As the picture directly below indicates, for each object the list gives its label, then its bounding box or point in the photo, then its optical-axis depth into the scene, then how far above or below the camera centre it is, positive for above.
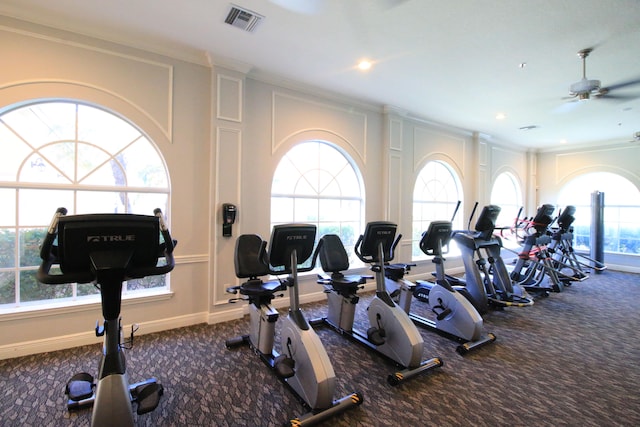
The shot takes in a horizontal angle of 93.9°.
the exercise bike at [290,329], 1.99 -0.92
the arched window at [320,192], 4.38 +0.33
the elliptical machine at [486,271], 3.87 -0.77
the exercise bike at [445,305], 3.07 -0.99
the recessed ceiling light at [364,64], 3.54 +1.81
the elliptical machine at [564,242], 5.63 -0.50
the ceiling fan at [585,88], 3.18 +1.43
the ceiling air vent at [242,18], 2.64 +1.78
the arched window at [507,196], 7.70 +0.53
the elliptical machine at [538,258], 4.96 -0.71
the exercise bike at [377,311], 2.51 -0.95
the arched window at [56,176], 2.78 +0.34
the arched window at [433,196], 6.01 +0.40
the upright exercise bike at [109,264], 1.53 -0.29
